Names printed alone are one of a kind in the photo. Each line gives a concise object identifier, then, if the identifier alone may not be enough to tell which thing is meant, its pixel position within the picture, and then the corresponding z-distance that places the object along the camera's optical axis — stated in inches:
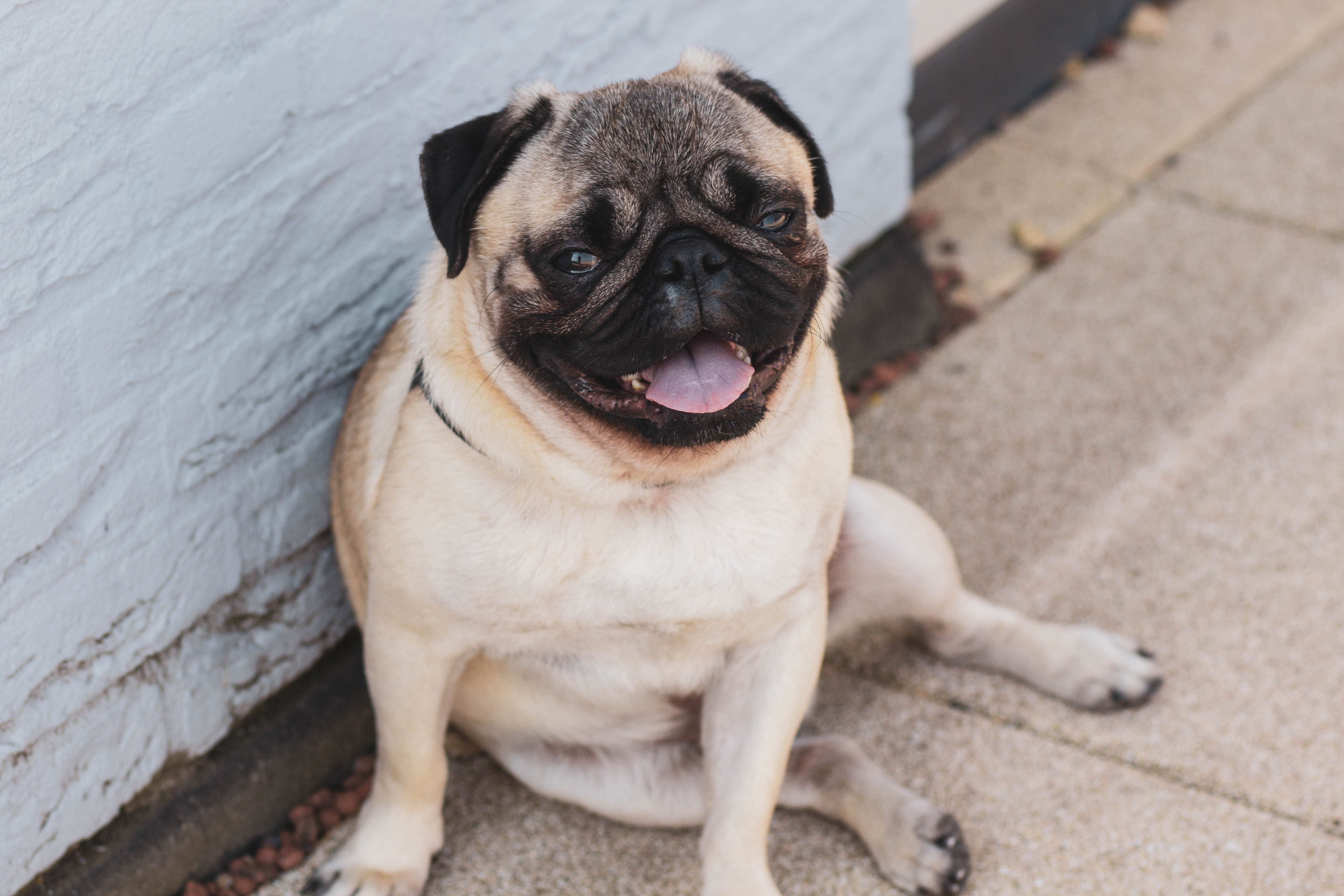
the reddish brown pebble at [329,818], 112.3
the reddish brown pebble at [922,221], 182.2
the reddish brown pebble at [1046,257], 176.9
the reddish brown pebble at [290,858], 108.5
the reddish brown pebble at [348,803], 113.5
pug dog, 80.6
